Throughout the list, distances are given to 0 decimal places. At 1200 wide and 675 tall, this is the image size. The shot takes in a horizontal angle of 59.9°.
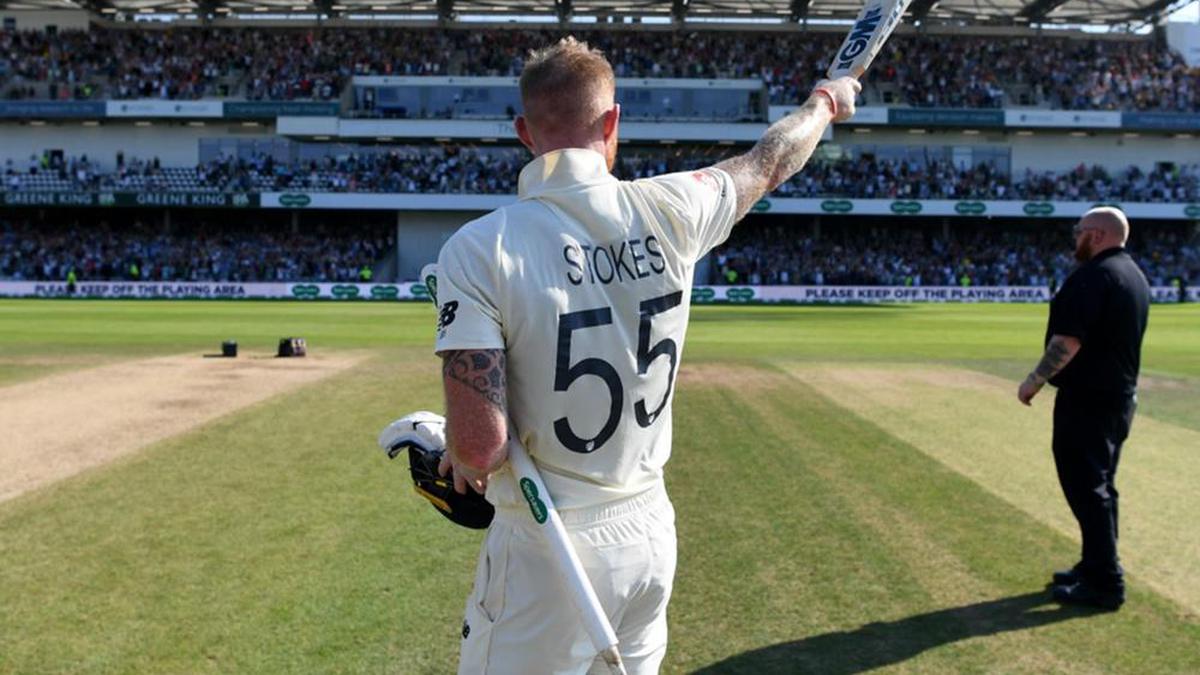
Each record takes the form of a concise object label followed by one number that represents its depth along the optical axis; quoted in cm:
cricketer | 272
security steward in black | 643
